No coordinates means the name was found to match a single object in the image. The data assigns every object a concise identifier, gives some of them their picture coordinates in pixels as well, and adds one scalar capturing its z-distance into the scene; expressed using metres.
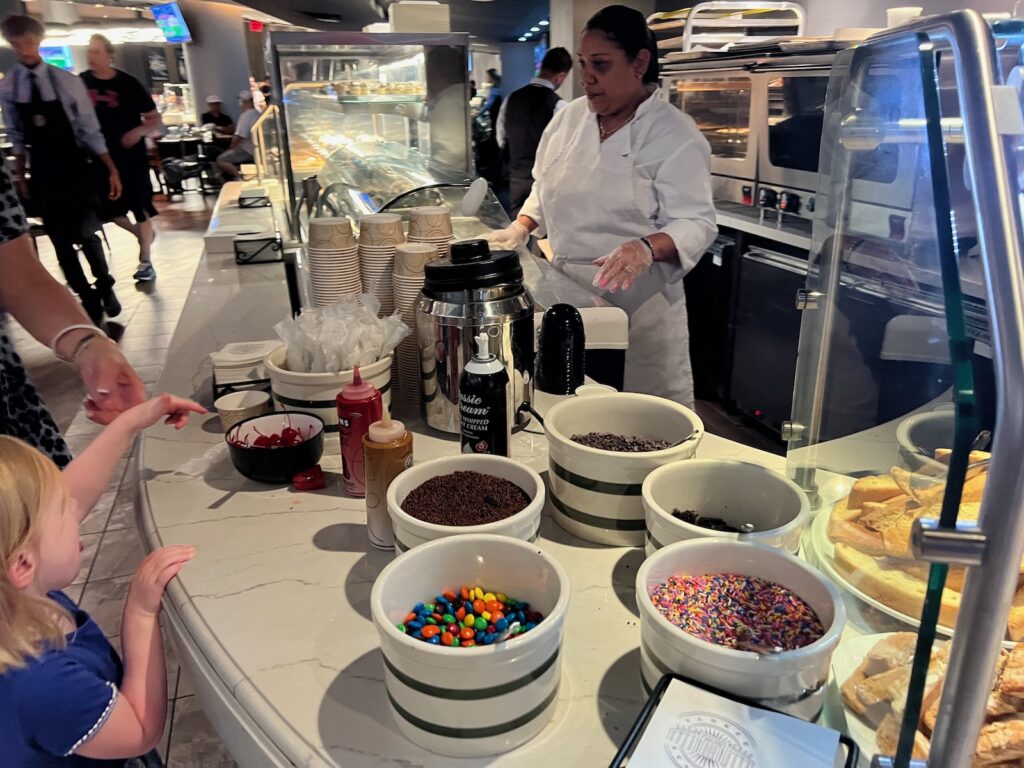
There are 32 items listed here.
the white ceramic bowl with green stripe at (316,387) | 1.35
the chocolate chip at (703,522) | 0.99
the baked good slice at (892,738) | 0.64
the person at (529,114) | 5.41
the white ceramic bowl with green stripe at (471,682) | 0.69
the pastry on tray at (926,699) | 0.65
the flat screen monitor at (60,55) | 14.89
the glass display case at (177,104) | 16.09
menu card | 0.64
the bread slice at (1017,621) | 0.77
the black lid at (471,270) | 1.34
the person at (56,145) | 4.35
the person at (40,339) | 1.29
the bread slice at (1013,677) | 0.69
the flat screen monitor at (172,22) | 14.00
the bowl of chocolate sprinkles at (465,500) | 0.93
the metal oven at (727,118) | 3.39
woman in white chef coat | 2.06
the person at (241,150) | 9.80
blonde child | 0.79
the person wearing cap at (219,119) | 12.90
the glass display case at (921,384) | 0.52
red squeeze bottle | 1.20
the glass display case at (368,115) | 2.61
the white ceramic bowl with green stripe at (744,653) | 0.68
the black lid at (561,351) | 1.56
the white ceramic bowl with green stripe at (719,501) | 0.93
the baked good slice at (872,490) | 0.86
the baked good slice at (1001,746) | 0.66
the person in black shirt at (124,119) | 5.63
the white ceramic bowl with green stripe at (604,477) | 1.04
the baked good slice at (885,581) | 0.74
